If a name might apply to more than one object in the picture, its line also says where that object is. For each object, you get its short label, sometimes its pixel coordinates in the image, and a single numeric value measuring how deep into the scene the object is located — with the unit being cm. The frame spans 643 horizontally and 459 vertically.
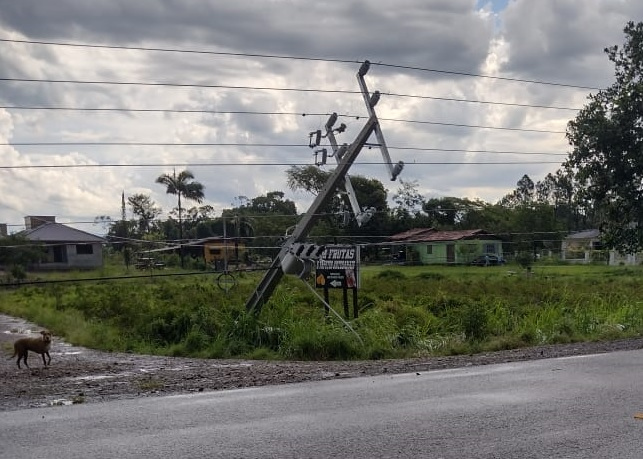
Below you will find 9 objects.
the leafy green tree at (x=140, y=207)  6919
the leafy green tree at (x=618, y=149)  1911
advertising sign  1612
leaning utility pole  1772
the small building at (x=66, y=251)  5400
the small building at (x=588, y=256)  5906
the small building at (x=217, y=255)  3013
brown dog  1203
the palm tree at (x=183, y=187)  5849
